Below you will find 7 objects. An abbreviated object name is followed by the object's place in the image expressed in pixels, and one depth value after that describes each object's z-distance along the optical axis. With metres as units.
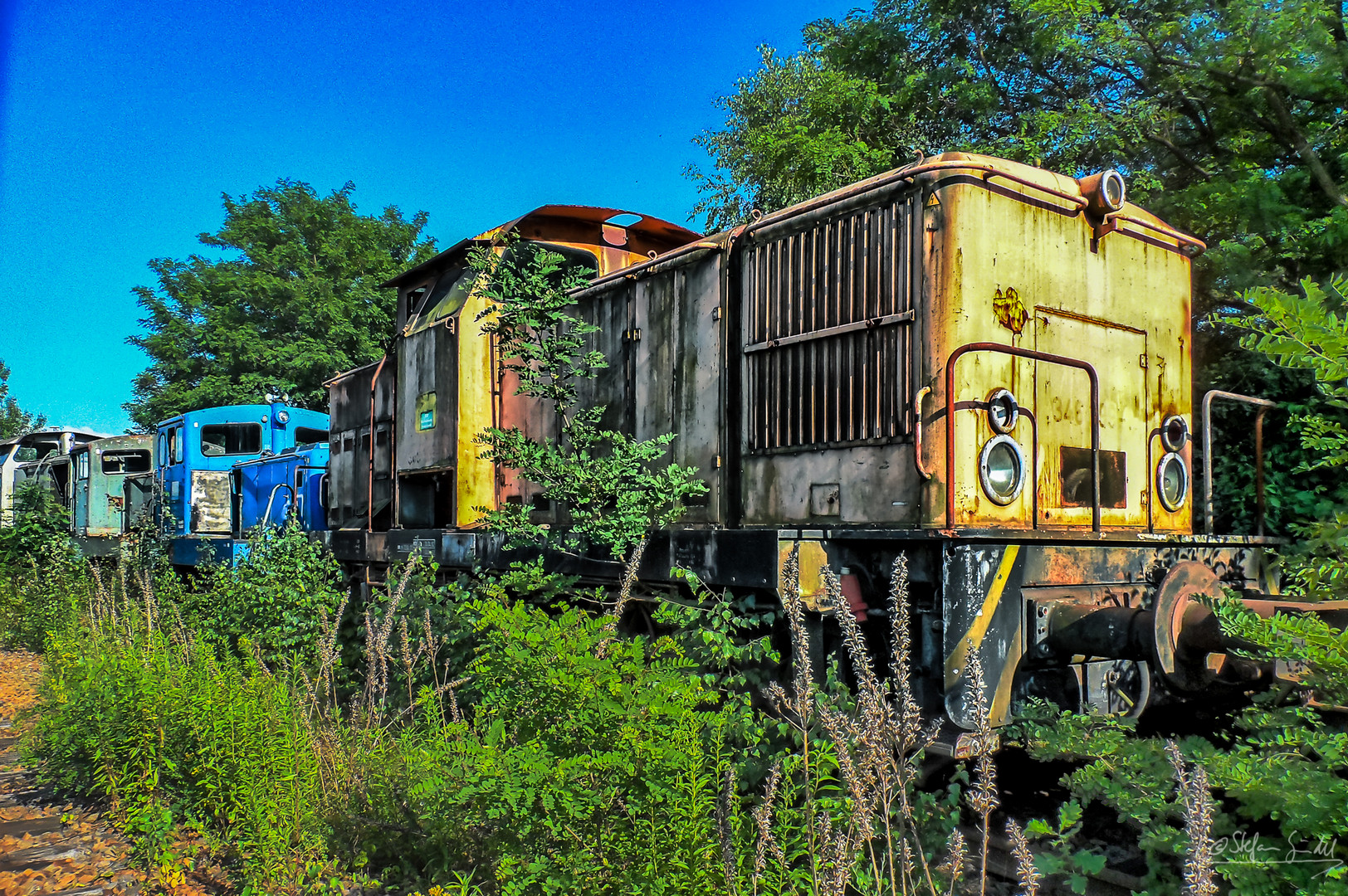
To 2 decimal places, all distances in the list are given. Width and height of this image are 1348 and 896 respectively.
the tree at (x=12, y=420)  44.00
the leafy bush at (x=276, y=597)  6.79
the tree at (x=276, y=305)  23.19
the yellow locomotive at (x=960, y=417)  4.05
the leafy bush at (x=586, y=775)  2.67
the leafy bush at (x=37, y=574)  10.71
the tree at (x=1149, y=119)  8.45
